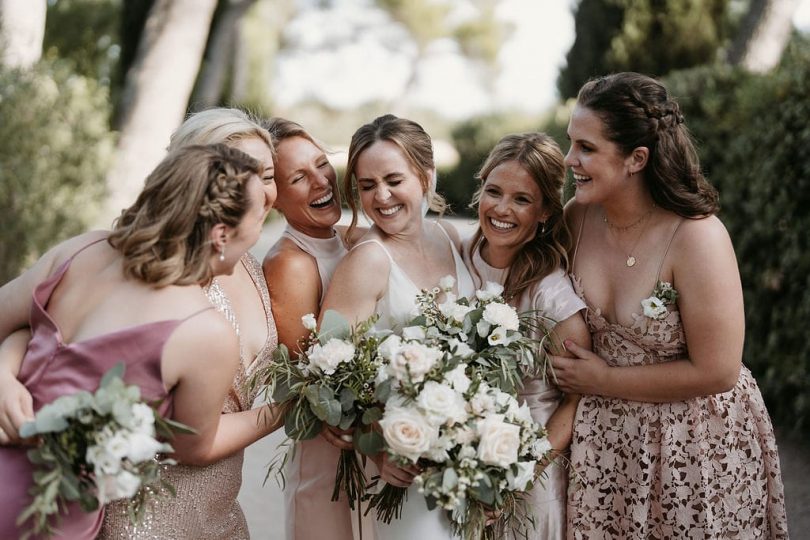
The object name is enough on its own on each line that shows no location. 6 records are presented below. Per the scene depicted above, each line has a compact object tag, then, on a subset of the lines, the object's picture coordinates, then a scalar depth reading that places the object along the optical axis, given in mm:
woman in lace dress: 2916
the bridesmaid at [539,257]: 3096
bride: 2996
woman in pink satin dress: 2094
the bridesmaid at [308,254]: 3199
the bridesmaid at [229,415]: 2554
